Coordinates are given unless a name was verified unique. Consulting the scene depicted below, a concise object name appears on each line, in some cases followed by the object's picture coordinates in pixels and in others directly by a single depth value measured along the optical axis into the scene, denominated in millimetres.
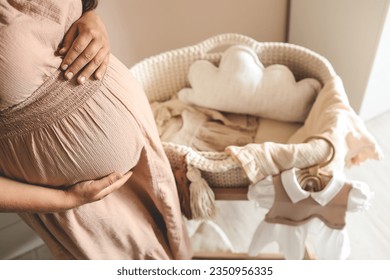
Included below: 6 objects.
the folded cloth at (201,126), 1182
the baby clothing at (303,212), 858
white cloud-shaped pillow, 1163
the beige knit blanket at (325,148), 892
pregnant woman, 527
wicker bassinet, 987
